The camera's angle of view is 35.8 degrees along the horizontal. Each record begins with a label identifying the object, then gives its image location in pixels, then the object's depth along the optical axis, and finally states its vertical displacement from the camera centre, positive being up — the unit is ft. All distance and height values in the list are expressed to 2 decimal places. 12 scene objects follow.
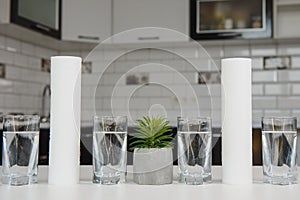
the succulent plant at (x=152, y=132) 2.95 -0.09
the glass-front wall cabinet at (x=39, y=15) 9.85 +2.33
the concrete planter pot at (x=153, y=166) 2.88 -0.30
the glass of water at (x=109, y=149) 2.87 -0.20
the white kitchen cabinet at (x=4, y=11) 9.49 +2.17
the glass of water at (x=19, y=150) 2.86 -0.21
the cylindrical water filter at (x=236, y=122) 3.04 -0.02
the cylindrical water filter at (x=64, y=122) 2.97 -0.03
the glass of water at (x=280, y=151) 2.95 -0.21
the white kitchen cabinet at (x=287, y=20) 11.55 +2.47
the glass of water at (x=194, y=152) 2.91 -0.21
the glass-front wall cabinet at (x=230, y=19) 11.29 +2.47
